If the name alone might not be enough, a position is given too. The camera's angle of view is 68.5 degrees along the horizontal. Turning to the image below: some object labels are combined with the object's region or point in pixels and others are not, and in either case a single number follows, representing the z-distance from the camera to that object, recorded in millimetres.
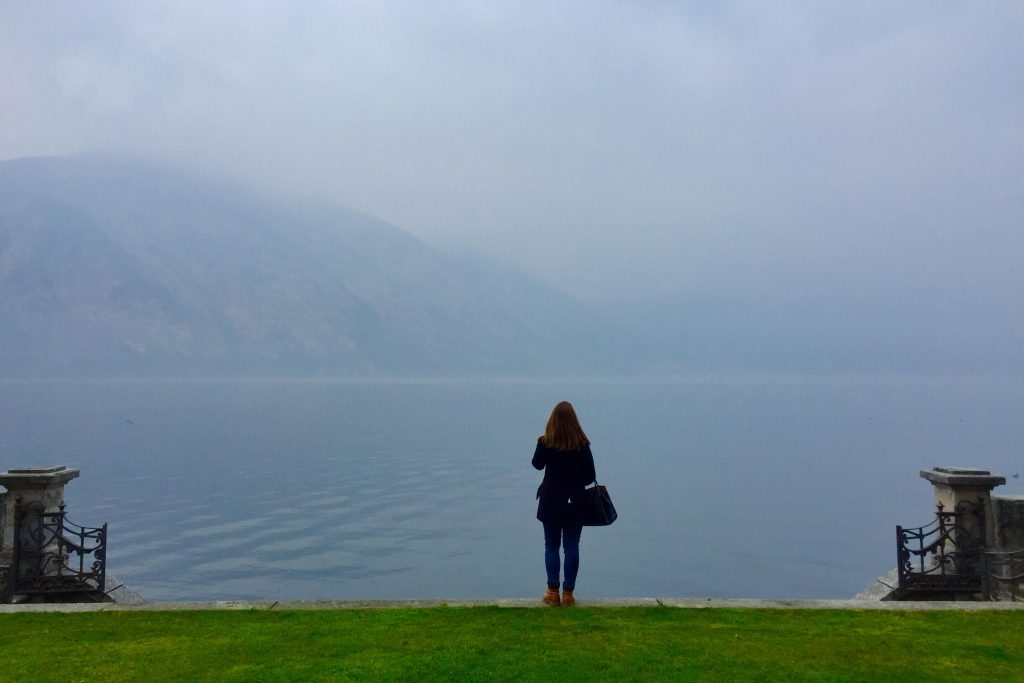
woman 8719
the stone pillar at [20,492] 10719
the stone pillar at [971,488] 10836
